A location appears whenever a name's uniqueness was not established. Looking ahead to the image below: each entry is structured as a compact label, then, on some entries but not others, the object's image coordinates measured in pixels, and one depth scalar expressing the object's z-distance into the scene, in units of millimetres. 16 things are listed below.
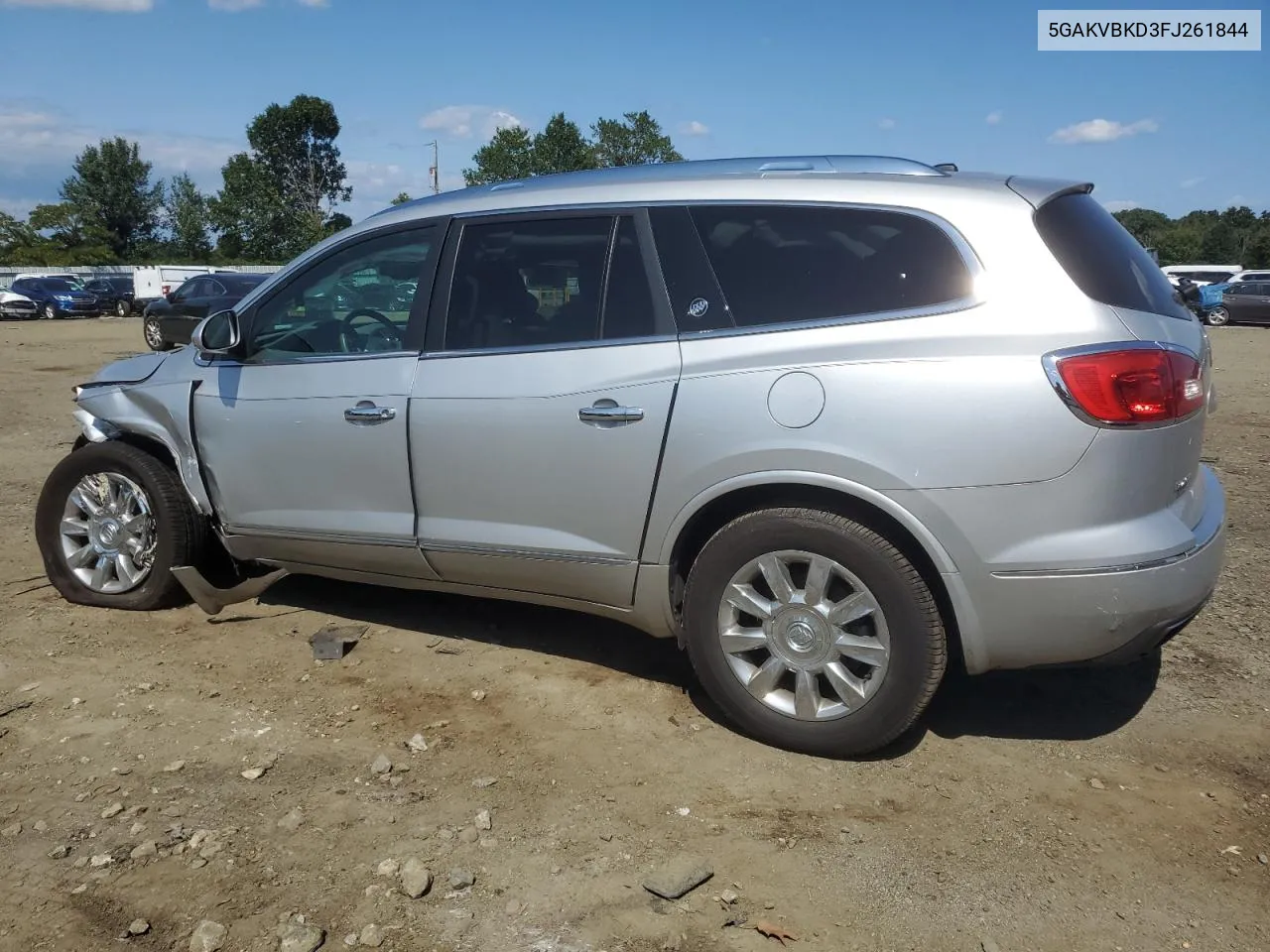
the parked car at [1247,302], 27594
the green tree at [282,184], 73062
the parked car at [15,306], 33844
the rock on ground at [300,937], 2490
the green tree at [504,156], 75438
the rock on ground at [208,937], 2490
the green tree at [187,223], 74500
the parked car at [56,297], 34688
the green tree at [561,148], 78812
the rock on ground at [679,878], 2717
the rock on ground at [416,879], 2709
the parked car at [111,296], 36875
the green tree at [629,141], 93812
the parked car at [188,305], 20156
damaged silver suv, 2998
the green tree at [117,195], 71375
